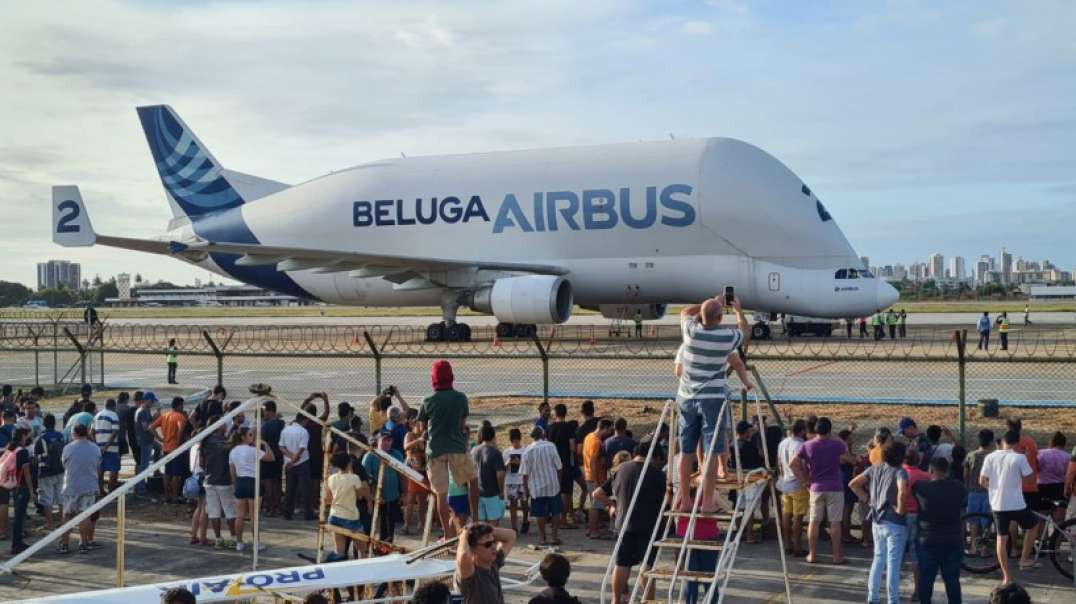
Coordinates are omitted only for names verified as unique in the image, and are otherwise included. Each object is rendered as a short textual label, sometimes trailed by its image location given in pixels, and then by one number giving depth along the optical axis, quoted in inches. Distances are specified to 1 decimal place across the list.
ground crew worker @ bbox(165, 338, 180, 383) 1088.2
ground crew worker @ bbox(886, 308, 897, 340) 1390.3
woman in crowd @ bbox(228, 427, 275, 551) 454.6
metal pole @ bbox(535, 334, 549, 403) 638.5
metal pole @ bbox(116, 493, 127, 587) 278.5
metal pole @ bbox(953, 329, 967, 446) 514.6
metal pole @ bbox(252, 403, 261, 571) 296.2
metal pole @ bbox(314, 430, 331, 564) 312.5
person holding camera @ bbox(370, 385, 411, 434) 539.2
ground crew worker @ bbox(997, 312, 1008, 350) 1182.0
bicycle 387.9
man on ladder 314.2
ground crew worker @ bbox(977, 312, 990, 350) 1227.9
